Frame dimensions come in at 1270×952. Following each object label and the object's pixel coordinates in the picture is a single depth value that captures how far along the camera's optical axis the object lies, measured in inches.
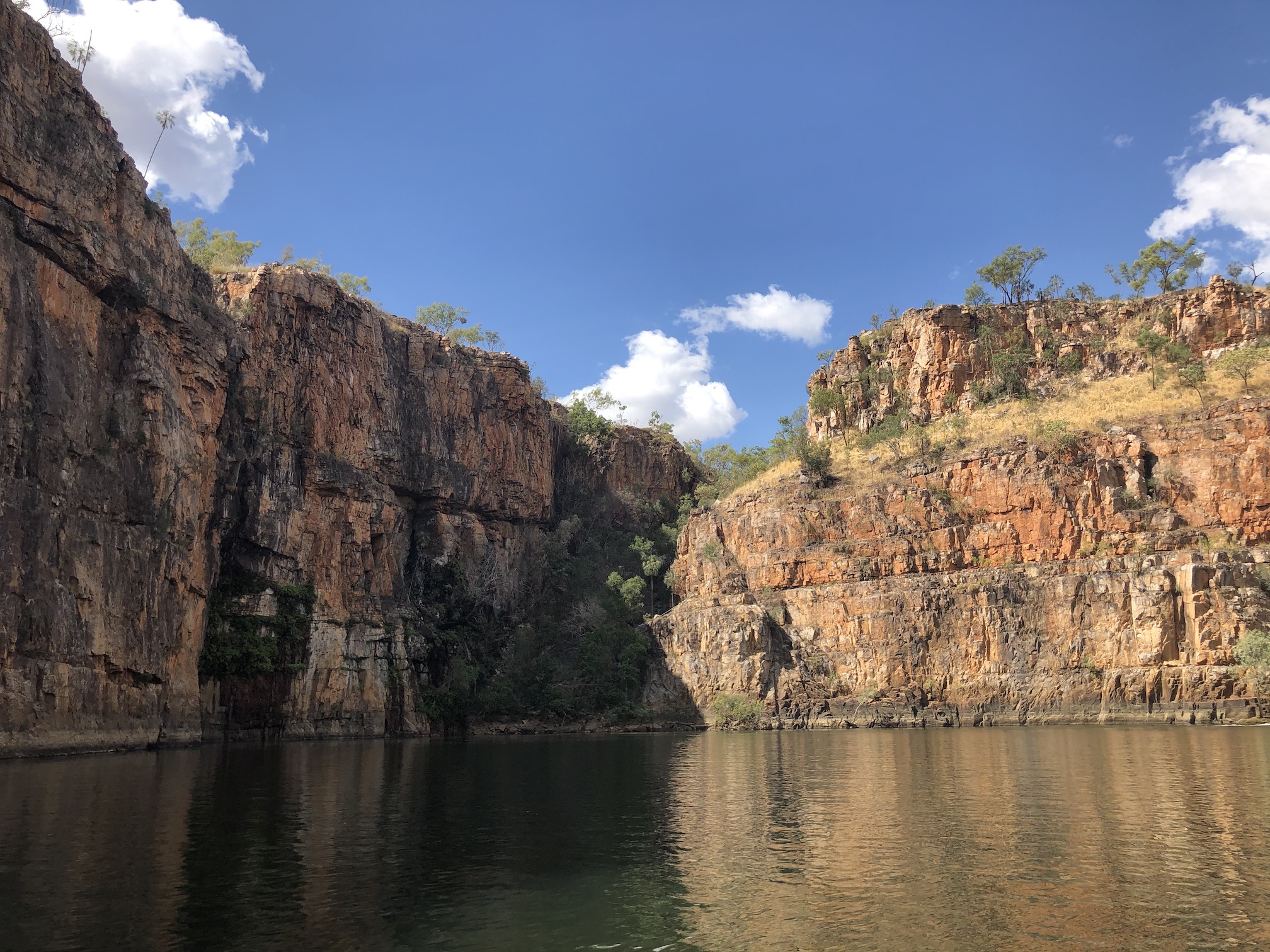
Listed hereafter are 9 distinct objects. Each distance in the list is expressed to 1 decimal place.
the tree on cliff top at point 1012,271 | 4072.3
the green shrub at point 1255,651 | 2358.5
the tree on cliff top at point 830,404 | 4023.1
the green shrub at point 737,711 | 3016.7
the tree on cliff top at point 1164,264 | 3846.0
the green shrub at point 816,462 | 3526.1
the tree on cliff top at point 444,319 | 4279.0
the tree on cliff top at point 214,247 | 3388.3
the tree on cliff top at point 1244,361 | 3110.2
